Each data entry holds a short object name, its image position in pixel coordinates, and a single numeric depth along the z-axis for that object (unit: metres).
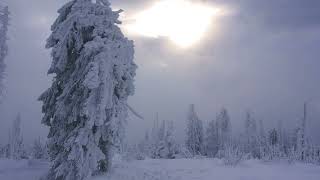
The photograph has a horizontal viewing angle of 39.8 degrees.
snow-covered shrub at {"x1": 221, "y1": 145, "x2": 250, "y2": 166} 24.23
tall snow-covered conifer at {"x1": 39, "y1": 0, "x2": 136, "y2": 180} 20.05
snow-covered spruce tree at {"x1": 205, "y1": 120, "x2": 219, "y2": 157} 80.12
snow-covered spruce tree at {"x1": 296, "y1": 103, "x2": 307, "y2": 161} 62.39
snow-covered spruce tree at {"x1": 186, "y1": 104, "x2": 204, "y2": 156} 75.25
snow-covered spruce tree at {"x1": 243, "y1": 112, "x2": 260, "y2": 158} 85.61
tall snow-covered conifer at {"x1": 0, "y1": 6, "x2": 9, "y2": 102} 40.19
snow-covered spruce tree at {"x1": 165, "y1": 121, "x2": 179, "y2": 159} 66.62
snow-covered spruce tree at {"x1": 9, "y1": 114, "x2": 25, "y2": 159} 74.02
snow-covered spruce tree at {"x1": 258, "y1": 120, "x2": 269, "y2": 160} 73.56
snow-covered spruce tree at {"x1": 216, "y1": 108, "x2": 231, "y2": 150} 85.01
